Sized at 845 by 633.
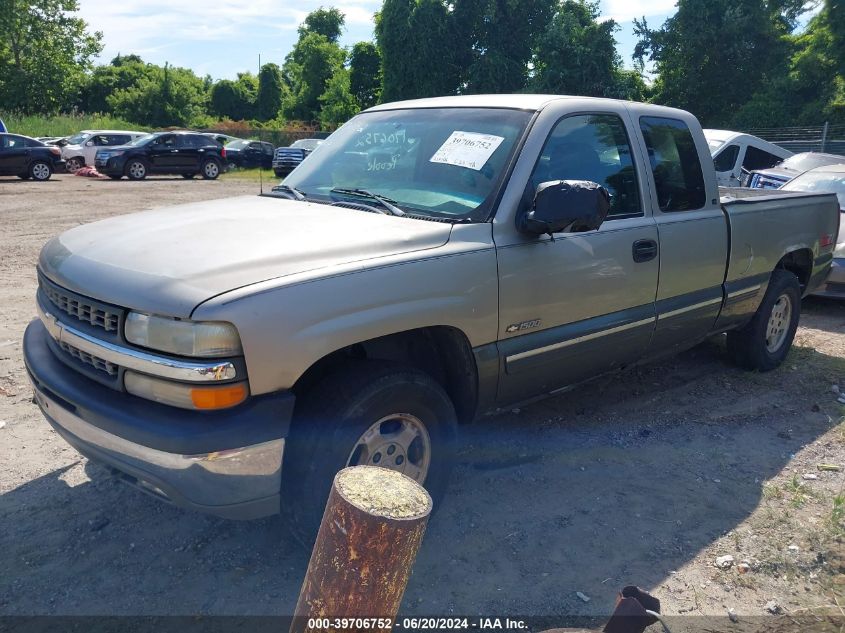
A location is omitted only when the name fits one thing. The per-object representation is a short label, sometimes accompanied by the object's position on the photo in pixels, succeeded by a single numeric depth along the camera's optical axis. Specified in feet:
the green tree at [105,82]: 212.23
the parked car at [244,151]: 95.39
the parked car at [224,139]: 96.03
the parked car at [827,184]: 25.11
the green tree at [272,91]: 207.06
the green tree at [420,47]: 107.55
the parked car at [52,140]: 90.73
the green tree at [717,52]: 91.97
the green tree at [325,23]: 240.53
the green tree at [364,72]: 153.43
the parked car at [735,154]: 41.88
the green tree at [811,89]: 82.84
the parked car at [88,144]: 84.12
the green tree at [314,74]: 177.37
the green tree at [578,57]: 90.38
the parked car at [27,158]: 67.77
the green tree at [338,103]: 143.23
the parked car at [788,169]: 38.56
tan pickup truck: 8.27
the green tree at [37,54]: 143.23
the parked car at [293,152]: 65.05
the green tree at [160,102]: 185.16
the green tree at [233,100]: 236.02
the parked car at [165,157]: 76.64
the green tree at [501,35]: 104.27
